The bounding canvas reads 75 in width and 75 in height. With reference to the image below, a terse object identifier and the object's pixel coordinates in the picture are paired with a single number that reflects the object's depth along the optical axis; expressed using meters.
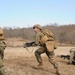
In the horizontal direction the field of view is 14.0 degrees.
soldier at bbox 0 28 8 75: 9.72
